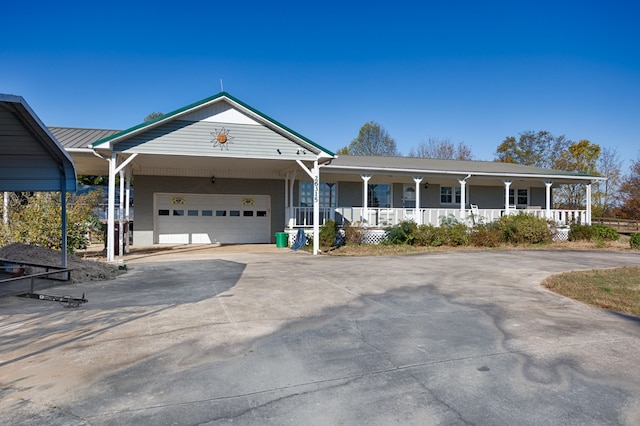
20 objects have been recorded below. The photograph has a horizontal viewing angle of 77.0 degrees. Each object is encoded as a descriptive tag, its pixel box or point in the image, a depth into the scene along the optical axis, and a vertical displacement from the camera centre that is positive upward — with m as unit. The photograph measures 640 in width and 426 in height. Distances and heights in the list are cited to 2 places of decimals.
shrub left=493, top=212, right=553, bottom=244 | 17.47 -0.78
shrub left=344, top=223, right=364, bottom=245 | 16.36 -0.91
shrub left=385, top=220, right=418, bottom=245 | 16.58 -0.85
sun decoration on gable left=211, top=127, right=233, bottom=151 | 13.22 +2.47
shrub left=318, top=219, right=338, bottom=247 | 15.40 -0.85
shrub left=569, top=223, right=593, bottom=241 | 18.92 -1.00
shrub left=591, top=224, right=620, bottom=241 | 18.98 -1.01
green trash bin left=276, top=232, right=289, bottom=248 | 16.70 -1.13
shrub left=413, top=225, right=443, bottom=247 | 16.58 -1.02
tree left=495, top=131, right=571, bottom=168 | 44.72 +7.27
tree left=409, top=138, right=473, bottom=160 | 50.19 +7.62
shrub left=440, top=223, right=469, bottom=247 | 16.84 -1.00
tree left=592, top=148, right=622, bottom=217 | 33.91 +2.09
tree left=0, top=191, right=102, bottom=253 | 11.34 -0.29
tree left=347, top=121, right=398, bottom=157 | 52.28 +9.23
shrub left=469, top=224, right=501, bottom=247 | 16.97 -1.09
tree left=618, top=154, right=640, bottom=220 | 28.11 +1.17
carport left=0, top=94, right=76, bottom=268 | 5.62 +0.87
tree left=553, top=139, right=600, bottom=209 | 38.56 +5.28
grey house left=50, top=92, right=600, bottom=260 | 13.03 +1.57
